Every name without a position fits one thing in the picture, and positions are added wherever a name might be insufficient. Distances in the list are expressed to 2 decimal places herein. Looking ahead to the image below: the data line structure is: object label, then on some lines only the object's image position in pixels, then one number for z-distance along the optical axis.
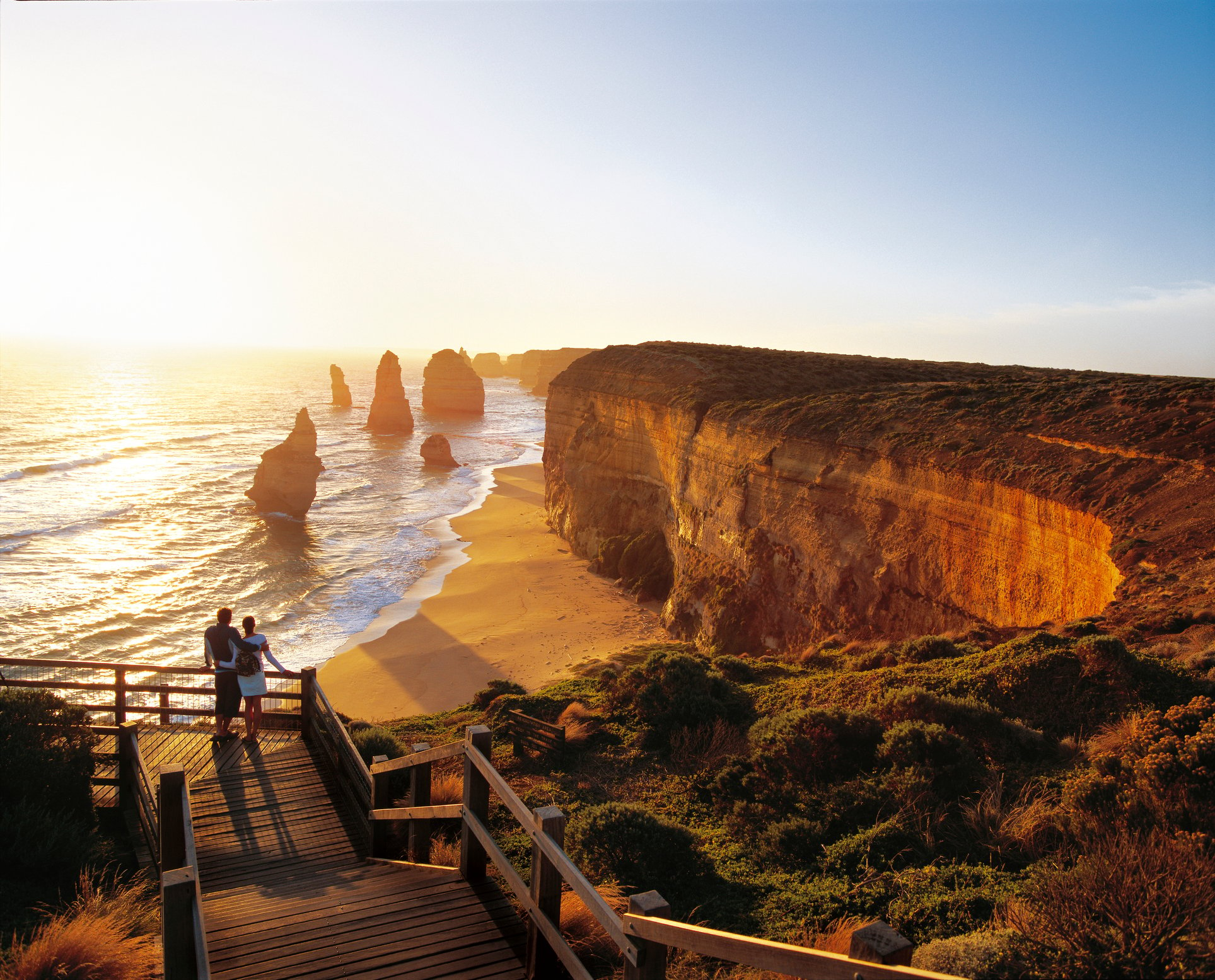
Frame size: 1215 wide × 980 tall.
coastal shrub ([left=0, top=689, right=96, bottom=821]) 7.40
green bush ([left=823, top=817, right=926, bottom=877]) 6.10
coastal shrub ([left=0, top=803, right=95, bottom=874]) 6.50
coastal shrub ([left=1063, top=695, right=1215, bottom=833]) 5.09
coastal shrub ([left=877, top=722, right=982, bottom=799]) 6.98
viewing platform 3.22
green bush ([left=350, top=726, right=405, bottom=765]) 10.27
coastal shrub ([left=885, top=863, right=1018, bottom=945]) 4.82
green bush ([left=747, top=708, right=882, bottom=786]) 8.00
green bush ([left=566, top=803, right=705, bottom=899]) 6.46
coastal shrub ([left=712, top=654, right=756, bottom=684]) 13.14
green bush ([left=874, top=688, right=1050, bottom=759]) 7.49
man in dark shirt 8.90
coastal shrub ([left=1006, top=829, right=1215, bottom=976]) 3.08
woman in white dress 8.89
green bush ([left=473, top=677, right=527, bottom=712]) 14.76
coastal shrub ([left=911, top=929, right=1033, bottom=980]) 3.40
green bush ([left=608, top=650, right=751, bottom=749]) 10.64
